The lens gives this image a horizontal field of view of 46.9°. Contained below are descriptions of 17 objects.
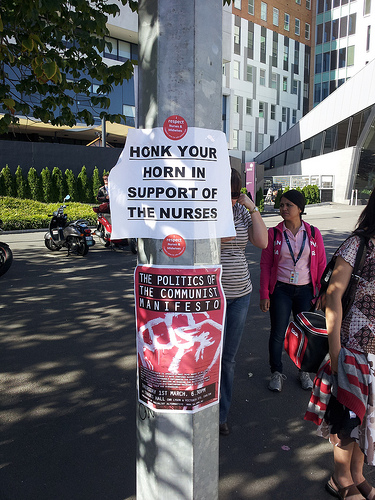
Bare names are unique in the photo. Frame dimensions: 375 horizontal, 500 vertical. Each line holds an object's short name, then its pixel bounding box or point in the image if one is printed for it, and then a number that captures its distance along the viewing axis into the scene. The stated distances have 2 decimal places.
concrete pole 1.75
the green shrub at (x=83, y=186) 23.98
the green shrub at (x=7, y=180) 21.62
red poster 1.86
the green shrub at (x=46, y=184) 22.77
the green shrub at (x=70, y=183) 23.56
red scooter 11.88
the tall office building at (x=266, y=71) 49.44
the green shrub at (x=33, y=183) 22.33
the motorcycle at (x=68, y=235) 11.12
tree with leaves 5.57
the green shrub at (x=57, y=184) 23.17
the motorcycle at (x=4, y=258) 8.77
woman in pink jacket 4.20
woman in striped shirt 3.50
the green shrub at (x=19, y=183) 22.05
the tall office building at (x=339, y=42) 48.88
